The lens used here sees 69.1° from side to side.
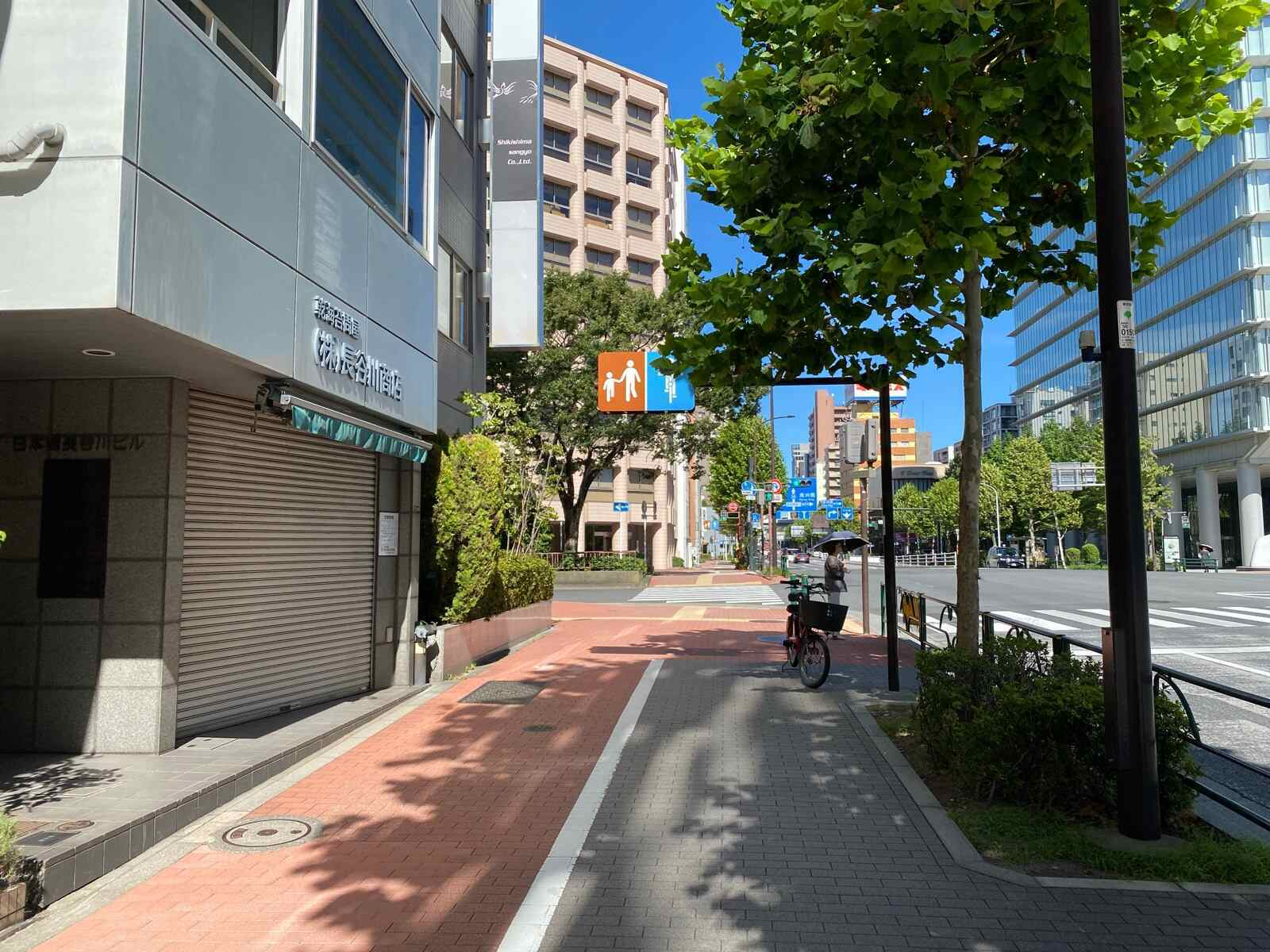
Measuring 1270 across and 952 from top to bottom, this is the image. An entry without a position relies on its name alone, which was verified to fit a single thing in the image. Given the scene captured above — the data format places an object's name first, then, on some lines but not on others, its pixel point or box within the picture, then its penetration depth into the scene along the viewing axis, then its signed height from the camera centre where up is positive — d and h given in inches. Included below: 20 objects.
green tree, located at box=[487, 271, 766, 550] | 1411.2 +267.6
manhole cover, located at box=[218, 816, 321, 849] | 225.6 -73.9
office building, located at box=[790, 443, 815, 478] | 6467.0 +554.6
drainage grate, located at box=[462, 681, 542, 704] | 414.0 -71.4
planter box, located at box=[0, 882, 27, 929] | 173.2 -69.2
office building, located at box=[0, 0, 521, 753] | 212.5 +51.9
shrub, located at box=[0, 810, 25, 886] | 174.9 -60.9
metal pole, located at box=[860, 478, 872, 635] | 689.0 -20.6
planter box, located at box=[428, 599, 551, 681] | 465.4 -59.4
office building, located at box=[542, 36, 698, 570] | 2282.2 +889.9
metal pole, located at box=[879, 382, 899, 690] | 428.1 -10.5
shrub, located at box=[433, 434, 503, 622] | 482.3 +6.9
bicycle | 441.7 -46.9
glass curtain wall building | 2219.5 +539.4
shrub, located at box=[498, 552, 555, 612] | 616.3 -30.0
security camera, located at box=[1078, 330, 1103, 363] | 256.0 +56.7
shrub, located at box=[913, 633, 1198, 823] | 222.2 -51.7
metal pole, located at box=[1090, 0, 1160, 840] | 209.3 +20.1
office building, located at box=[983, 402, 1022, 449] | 6379.9 +849.9
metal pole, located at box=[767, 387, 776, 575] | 2096.9 +55.5
